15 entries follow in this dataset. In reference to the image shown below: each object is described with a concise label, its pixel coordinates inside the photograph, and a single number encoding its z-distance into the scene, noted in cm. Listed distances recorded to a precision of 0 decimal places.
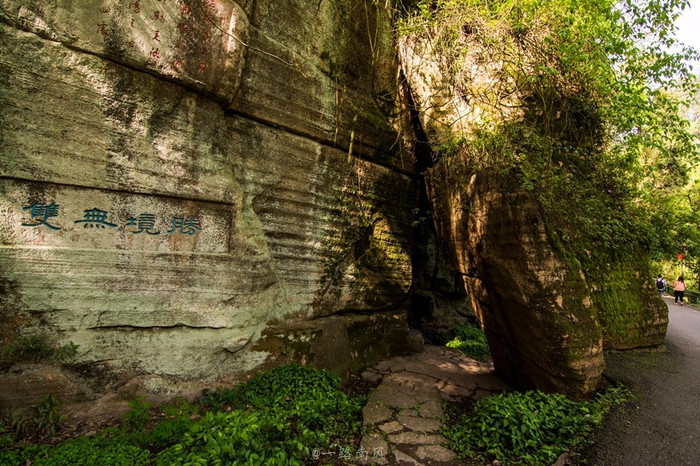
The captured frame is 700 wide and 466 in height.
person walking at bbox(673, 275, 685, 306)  1465
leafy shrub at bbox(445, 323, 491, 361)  788
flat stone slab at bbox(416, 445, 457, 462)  356
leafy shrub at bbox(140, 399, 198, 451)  319
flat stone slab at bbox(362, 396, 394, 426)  414
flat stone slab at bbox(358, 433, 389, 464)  343
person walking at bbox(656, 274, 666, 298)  1637
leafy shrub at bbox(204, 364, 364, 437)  381
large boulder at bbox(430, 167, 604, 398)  406
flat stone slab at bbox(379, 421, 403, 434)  398
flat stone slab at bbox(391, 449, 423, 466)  345
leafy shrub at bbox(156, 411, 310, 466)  274
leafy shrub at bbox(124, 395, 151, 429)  341
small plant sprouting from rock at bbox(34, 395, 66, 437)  319
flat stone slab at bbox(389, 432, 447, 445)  381
